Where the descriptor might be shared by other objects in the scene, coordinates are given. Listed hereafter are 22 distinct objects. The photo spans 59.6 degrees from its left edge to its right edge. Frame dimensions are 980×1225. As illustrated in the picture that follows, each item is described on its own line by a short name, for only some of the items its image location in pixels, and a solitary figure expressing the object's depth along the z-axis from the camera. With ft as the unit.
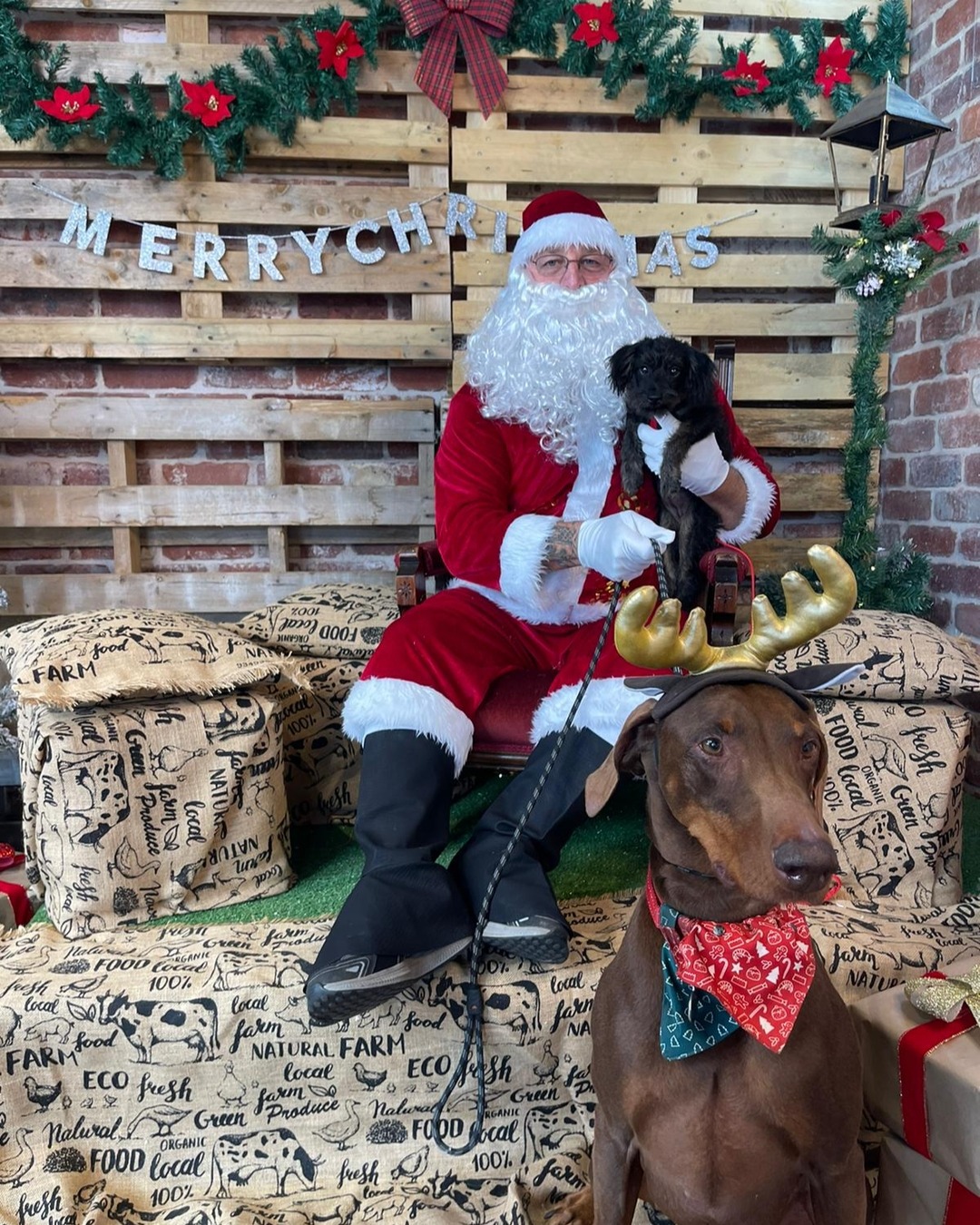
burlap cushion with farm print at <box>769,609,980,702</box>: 6.43
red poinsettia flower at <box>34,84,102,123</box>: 8.48
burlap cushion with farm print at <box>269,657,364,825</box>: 7.13
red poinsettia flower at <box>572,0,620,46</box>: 8.68
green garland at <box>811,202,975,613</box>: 7.91
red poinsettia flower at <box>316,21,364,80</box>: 8.66
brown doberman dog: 2.96
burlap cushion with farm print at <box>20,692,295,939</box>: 5.60
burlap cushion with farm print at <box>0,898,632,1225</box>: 4.43
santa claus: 4.47
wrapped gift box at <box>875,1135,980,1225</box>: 3.41
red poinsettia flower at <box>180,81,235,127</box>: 8.60
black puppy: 4.91
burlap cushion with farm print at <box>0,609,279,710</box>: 5.63
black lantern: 7.72
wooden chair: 5.57
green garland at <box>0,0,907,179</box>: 8.58
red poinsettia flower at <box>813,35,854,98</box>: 9.06
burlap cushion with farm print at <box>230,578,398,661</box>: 7.23
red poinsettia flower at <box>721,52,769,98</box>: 8.98
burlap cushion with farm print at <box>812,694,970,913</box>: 6.16
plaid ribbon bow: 8.65
